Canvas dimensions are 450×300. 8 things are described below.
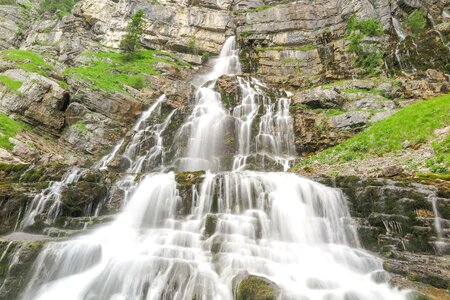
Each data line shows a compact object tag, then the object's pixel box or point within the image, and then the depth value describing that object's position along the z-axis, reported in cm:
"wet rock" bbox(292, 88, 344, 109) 2202
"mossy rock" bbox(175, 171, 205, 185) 1259
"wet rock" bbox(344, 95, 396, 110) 2081
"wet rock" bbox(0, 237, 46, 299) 806
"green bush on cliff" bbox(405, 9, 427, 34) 2703
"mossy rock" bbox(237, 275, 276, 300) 615
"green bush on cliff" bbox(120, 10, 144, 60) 3525
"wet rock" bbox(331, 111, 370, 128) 1959
